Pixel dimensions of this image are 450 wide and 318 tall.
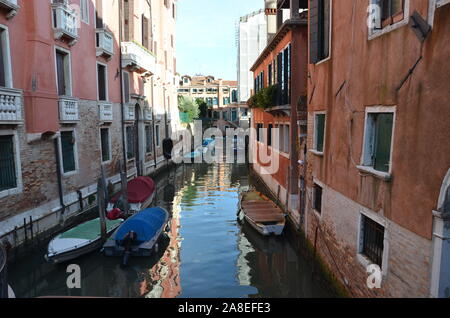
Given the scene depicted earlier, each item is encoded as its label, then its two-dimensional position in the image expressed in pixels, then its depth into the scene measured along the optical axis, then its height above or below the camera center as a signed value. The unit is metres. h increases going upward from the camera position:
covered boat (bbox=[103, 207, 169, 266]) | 8.69 -3.15
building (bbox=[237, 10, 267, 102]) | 38.25 +9.55
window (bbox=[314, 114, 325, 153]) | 8.19 -0.31
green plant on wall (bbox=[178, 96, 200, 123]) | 38.62 +1.58
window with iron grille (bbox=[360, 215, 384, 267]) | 5.29 -1.98
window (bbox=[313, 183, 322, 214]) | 8.44 -2.01
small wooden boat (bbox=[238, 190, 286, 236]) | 10.08 -3.10
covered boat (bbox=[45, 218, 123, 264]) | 8.07 -3.13
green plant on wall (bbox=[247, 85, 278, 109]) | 12.70 +0.92
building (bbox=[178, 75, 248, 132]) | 54.12 +4.56
